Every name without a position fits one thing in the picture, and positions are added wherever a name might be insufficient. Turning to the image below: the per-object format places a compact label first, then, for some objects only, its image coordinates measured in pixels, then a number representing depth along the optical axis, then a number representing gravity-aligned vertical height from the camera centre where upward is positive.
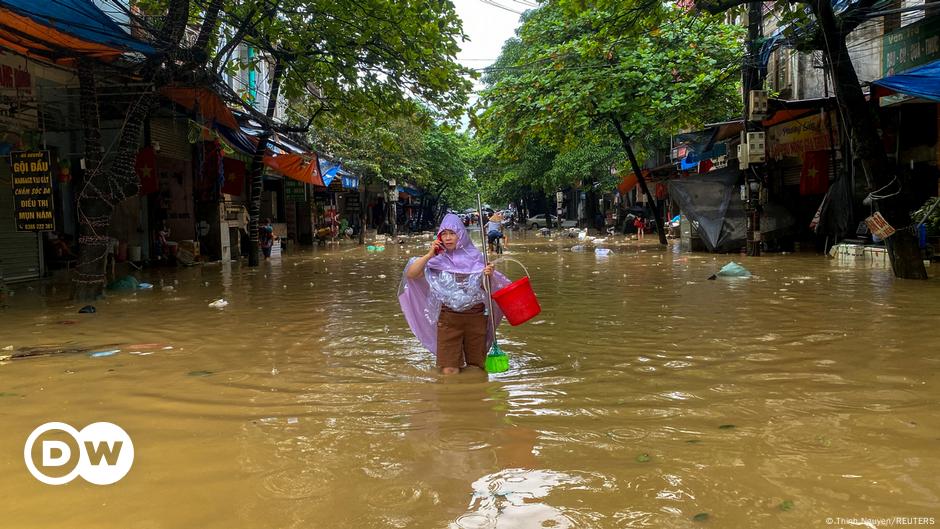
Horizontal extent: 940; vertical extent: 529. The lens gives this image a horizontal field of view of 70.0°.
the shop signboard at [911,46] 12.18 +3.23
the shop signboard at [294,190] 25.98 +1.63
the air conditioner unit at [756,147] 15.52 +1.65
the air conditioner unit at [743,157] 15.72 +1.45
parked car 53.40 +0.23
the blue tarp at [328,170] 22.00 +2.08
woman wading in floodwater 5.41 -0.55
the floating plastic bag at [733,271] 12.08 -0.94
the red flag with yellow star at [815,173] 16.80 +1.09
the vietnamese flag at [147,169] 14.19 +1.44
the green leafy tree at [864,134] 10.58 +1.30
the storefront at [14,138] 10.17 +1.62
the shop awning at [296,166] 18.33 +1.85
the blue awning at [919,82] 9.60 +1.96
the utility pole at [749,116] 15.09 +2.35
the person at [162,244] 17.38 -0.20
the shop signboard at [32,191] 9.55 +0.70
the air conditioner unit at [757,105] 15.10 +2.56
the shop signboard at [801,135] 16.05 +2.03
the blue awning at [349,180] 27.45 +2.18
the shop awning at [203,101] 12.02 +2.50
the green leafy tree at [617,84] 17.12 +3.65
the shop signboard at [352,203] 40.94 +1.70
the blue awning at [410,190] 42.87 +2.63
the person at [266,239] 20.93 -0.18
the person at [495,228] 18.73 -0.06
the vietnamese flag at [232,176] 18.71 +1.64
